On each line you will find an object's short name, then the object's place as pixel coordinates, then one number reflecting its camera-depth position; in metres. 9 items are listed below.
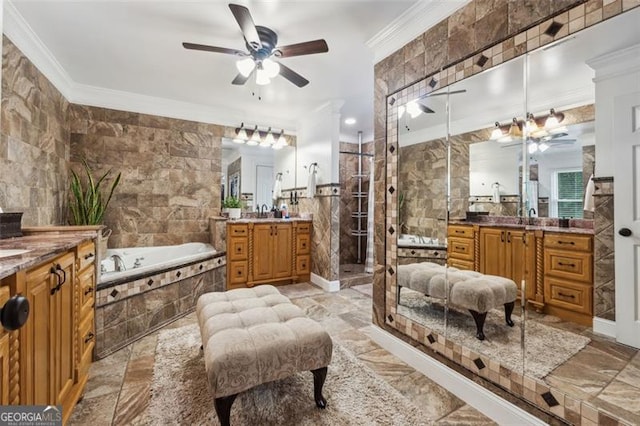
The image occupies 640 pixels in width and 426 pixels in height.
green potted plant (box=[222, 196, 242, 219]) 4.15
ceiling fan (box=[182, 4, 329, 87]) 2.12
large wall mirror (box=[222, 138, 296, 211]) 4.57
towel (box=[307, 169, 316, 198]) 4.31
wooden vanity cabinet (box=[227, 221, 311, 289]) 3.86
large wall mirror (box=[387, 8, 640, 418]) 1.44
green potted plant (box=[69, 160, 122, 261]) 3.25
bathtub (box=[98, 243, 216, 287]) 2.63
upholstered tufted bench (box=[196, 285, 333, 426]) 1.42
